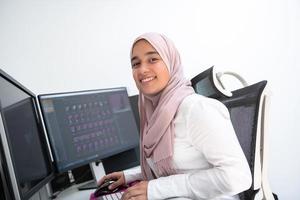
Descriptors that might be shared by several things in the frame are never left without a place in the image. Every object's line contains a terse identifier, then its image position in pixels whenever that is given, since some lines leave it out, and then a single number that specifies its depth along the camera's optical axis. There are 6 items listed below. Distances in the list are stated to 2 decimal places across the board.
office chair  0.92
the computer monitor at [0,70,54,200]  0.67
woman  0.84
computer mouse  1.12
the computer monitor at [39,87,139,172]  1.21
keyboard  1.06
